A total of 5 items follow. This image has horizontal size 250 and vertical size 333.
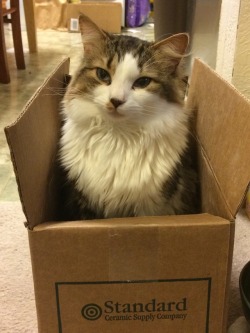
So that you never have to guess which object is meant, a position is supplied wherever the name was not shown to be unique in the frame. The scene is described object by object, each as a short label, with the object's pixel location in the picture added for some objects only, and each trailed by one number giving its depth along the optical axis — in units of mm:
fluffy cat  853
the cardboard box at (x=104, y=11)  3930
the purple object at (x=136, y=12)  4137
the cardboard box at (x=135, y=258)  693
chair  2740
